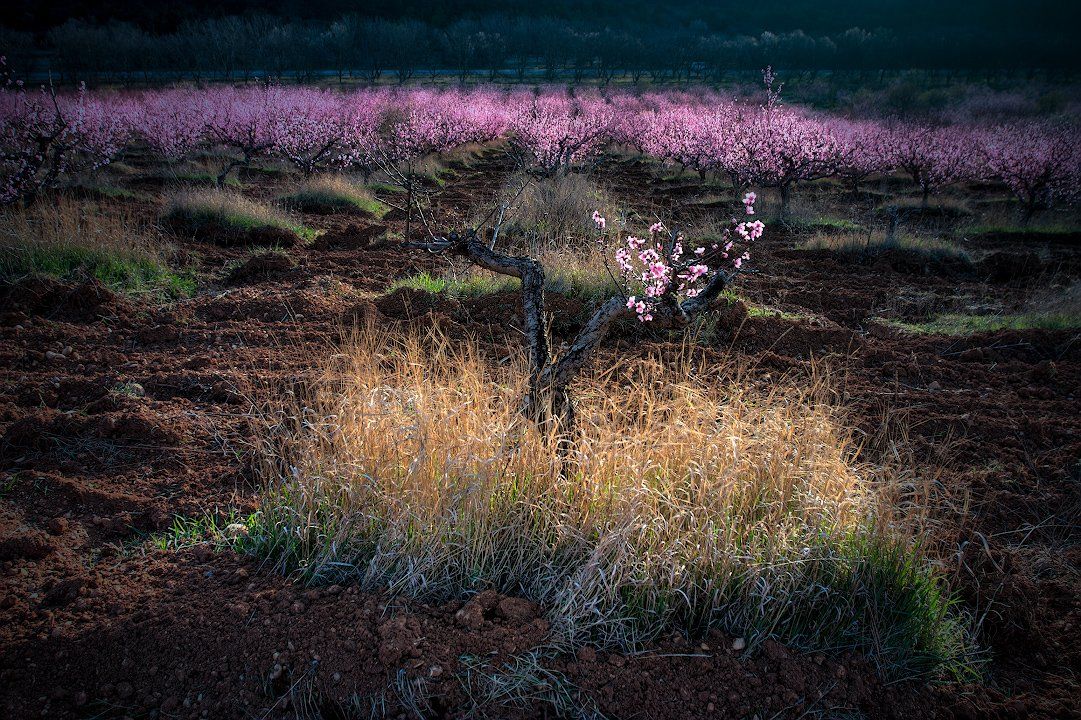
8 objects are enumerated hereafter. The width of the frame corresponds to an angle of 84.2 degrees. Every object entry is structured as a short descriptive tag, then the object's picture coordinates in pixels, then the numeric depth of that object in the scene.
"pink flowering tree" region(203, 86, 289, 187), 13.36
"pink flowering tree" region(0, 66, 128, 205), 8.04
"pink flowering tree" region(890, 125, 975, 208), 13.16
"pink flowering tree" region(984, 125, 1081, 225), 11.50
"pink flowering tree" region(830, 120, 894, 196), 14.73
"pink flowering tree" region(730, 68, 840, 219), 11.95
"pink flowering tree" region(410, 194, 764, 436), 2.71
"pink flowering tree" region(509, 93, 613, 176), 14.52
